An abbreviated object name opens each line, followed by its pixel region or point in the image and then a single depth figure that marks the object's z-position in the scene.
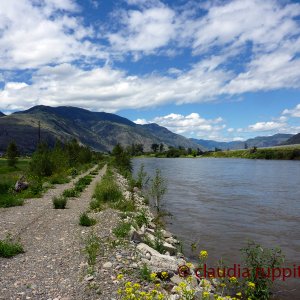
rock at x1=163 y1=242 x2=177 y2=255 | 14.05
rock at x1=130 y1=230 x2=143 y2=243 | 13.63
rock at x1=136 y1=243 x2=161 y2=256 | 12.23
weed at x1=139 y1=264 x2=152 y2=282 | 9.55
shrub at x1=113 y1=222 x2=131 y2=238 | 13.86
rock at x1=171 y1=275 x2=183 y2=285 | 9.74
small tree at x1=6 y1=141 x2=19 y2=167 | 65.94
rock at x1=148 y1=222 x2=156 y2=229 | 18.34
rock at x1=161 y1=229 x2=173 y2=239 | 17.61
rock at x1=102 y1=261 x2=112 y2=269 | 10.38
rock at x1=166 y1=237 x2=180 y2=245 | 16.88
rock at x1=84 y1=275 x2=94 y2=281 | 9.42
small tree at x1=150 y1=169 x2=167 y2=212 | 27.88
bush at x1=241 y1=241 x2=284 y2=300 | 10.03
